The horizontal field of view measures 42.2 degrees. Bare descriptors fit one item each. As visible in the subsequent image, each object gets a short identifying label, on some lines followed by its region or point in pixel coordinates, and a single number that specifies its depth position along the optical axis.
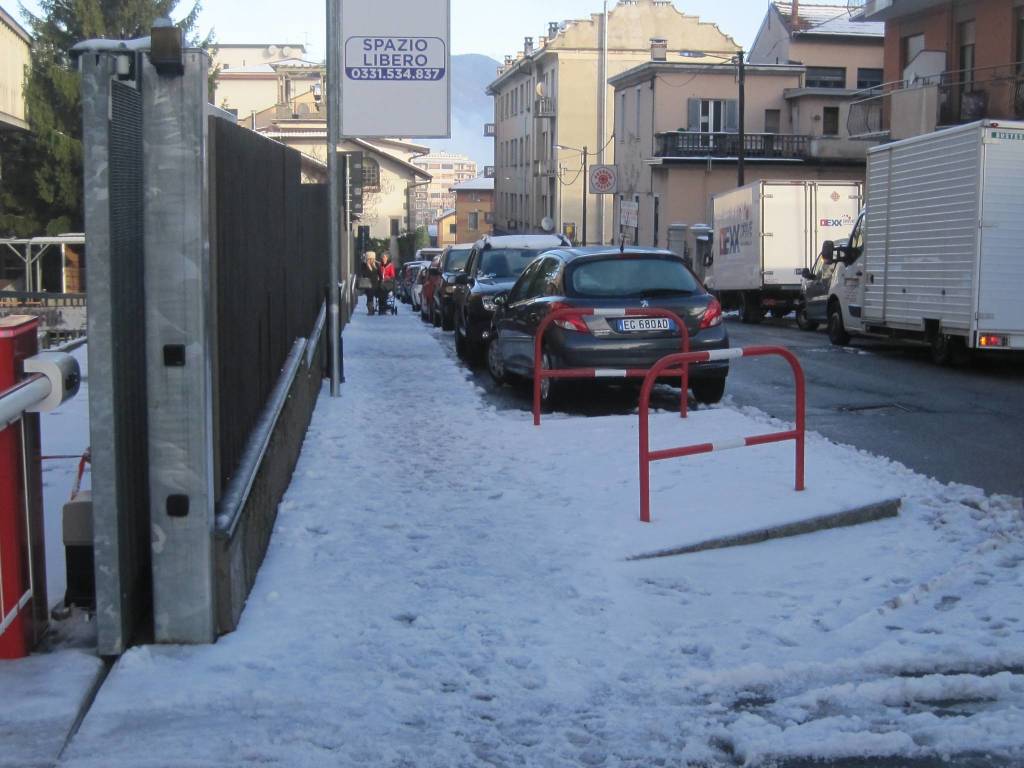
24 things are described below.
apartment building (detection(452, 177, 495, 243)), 121.69
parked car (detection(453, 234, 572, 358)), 18.03
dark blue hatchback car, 11.66
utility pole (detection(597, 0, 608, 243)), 70.56
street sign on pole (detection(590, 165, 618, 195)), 33.34
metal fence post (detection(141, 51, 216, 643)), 4.58
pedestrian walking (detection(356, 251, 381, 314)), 34.66
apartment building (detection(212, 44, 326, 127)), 95.06
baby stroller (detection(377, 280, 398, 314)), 35.28
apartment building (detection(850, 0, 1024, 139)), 31.66
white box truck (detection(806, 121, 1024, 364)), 15.84
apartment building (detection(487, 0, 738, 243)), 72.12
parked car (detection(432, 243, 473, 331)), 25.89
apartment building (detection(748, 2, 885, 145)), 61.47
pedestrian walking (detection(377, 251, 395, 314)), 35.22
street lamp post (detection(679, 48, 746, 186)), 43.10
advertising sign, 12.96
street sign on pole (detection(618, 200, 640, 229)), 29.16
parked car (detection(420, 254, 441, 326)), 28.88
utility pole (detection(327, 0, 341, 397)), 12.15
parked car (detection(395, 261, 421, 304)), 46.53
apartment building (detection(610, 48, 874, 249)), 54.03
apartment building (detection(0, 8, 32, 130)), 22.08
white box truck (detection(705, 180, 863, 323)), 29.81
